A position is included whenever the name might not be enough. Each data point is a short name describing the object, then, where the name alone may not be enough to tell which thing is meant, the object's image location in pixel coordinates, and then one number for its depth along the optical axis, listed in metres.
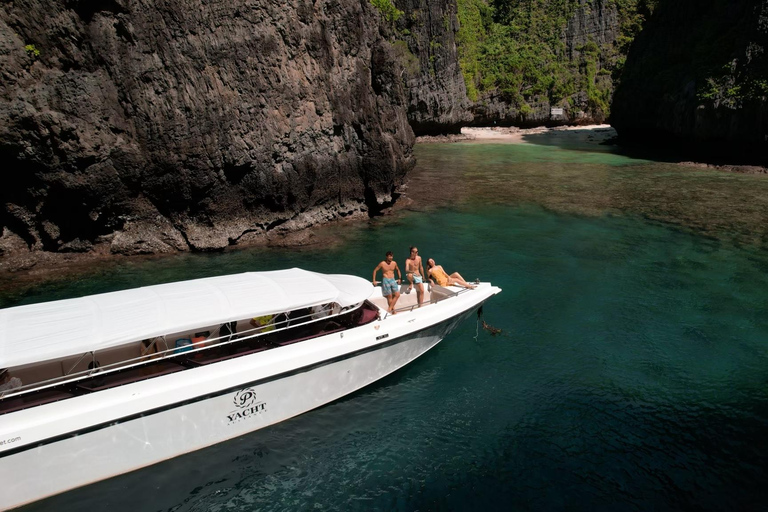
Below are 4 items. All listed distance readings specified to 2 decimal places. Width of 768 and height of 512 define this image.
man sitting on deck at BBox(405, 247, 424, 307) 13.59
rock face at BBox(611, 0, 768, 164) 37.12
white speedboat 8.45
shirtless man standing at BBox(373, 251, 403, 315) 13.09
